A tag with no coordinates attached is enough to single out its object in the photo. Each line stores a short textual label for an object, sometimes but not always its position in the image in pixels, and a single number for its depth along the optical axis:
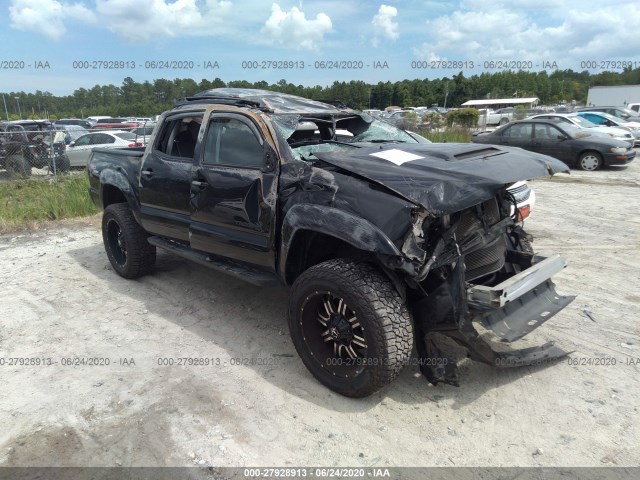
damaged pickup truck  2.99
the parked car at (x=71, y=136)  16.89
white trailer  48.37
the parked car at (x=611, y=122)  17.63
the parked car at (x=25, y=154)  13.89
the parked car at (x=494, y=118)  23.34
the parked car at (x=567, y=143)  12.45
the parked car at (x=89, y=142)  16.38
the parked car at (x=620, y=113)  21.10
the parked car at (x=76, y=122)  27.82
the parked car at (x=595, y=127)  14.78
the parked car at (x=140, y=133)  17.66
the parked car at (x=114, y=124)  25.25
